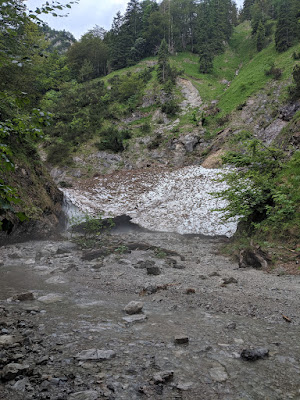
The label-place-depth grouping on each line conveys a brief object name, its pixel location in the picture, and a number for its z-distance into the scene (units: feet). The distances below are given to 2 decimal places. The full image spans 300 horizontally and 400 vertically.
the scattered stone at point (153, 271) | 23.79
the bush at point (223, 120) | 95.28
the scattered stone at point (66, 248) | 32.15
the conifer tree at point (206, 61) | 159.01
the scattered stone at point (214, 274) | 23.12
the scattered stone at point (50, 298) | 15.86
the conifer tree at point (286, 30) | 122.83
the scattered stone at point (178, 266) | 26.63
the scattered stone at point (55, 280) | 20.76
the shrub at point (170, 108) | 108.06
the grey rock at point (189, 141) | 90.65
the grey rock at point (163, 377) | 8.27
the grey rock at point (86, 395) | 7.19
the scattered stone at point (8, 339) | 9.96
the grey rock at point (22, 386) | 7.35
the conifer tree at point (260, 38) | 158.40
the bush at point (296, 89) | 74.93
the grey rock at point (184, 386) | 8.06
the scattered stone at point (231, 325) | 12.90
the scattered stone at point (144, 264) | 26.50
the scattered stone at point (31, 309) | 13.83
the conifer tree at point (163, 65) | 129.08
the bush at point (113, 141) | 92.43
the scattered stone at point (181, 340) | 11.13
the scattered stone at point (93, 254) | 29.90
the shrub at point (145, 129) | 101.14
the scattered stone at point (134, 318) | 13.52
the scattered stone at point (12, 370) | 7.72
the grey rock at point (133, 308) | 14.61
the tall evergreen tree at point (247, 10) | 250.88
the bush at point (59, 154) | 86.02
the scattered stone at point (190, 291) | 18.54
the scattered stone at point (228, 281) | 20.58
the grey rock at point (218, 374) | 8.63
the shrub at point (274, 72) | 99.09
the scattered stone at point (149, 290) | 18.82
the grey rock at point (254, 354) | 9.87
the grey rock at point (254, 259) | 25.51
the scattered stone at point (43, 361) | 8.79
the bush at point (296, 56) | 102.48
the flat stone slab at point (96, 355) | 9.32
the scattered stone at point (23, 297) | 15.72
